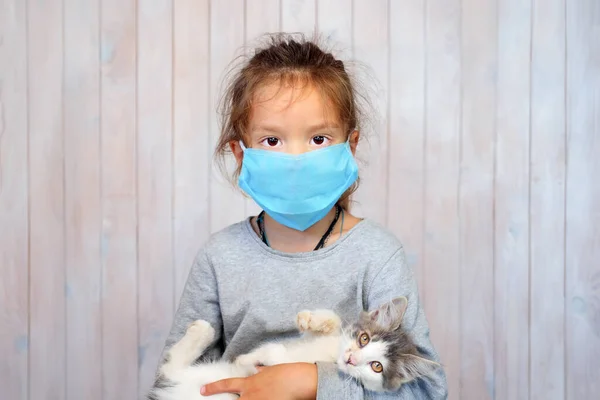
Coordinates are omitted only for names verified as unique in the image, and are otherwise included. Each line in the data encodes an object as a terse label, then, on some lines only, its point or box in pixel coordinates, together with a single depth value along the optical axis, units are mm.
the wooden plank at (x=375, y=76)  2559
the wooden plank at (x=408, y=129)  2566
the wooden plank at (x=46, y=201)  2598
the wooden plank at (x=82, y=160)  2592
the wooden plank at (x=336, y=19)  2553
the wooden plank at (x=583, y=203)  2553
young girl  1606
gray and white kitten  1441
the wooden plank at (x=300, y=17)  2549
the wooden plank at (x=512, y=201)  2561
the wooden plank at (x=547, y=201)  2557
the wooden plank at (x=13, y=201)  2604
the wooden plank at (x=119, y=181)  2586
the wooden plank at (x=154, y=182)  2586
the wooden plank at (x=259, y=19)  2559
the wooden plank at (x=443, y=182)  2561
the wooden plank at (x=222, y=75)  2572
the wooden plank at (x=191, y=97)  2578
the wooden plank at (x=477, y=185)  2561
